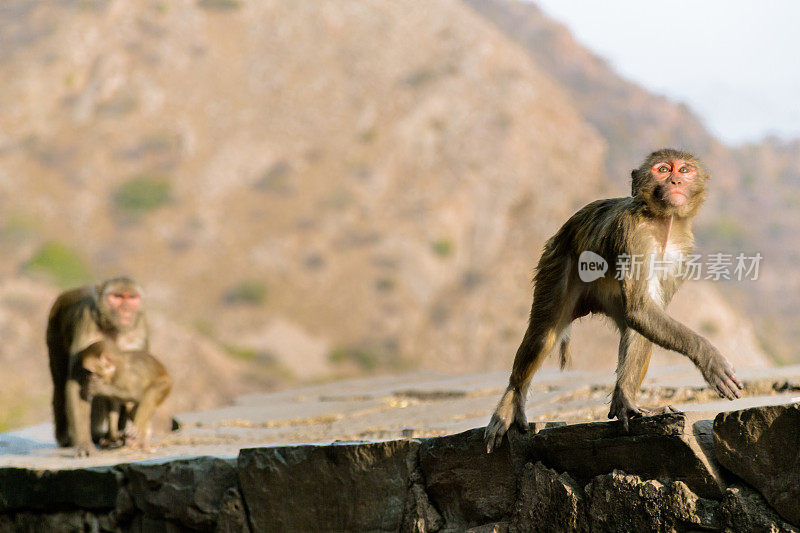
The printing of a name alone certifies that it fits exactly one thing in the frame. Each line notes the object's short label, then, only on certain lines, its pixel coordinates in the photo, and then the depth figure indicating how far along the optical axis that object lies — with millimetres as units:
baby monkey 6348
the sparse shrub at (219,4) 54156
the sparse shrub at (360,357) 43522
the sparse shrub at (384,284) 44812
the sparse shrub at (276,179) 49781
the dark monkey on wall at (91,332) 6539
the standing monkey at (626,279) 3469
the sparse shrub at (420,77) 51156
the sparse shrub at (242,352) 42656
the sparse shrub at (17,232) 47375
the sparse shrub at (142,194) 48656
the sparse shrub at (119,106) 50156
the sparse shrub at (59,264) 45906
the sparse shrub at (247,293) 46469
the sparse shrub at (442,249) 45250
